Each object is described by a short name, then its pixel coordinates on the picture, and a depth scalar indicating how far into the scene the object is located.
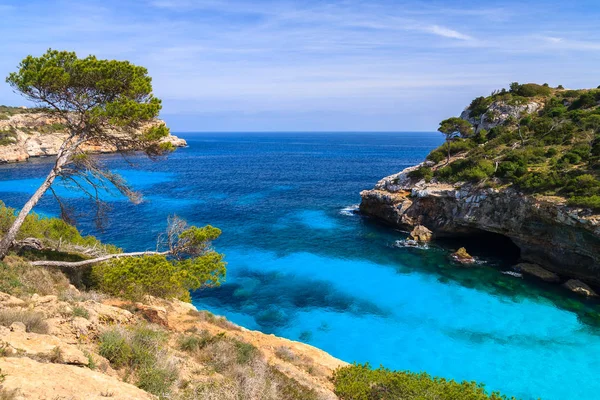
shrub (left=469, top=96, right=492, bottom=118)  53.08
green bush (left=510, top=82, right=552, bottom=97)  51.12
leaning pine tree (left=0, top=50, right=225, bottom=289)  13.07
